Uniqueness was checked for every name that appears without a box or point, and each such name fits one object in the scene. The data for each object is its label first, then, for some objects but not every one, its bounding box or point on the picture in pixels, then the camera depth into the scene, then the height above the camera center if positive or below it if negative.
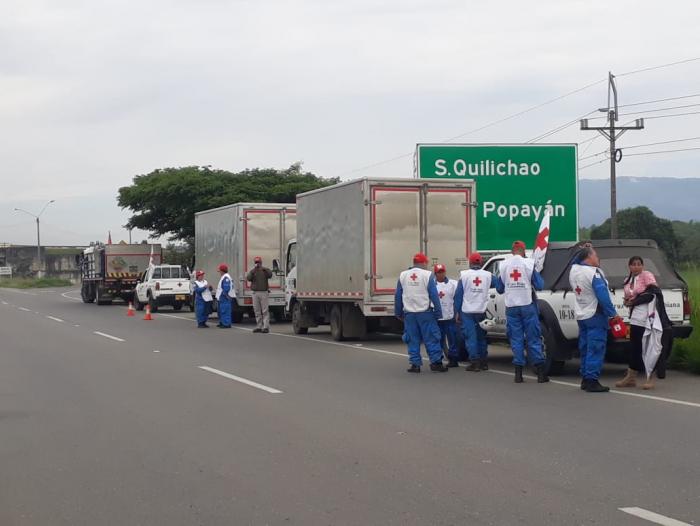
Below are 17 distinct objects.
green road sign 21.80 +2.11
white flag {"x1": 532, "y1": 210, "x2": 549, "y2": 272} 13.30 +0.37
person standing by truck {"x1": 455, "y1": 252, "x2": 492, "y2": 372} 13.68 -0.47
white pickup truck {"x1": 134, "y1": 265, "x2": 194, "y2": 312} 35.00 -0.43
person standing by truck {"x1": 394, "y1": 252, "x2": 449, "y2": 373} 13.71 -0.56
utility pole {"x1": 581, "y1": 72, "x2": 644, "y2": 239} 39.91 +6.01
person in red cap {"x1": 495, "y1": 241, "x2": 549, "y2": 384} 12.38 -0.47
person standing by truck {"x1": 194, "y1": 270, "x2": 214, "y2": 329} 25.88 -0.70
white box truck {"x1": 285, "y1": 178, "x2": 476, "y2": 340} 18.19 +0.70
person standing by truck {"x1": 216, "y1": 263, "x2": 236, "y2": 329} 25.16 -0.57
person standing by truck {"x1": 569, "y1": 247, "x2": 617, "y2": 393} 11.28 -0.51
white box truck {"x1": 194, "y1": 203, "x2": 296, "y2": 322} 26.06 +0.96
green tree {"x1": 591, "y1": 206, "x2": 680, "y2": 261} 67.69 +3.47
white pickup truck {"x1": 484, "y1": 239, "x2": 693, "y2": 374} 12.59 -0.22
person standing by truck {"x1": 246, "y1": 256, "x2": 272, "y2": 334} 22.47 -0.38
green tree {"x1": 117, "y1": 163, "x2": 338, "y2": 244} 50.28 +4.29
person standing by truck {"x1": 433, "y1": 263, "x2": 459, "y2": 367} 14.31 -0.60
